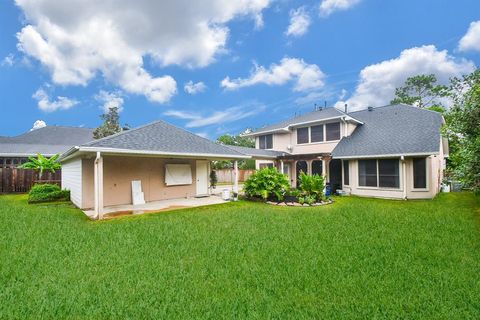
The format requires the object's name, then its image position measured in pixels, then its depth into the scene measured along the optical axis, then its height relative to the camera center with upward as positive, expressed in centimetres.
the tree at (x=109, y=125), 3228 +558
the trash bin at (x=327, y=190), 1536 -189
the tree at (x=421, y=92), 3166 +924
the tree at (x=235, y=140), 4478 +414
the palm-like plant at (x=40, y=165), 1736 +2
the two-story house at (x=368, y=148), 1361 +77
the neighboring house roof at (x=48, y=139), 2278 +325
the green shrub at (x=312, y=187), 1312 -142
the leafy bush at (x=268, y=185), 1327 -129
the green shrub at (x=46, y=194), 1295 -160
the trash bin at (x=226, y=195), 1389 -188
